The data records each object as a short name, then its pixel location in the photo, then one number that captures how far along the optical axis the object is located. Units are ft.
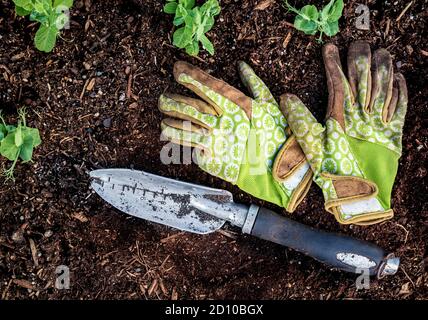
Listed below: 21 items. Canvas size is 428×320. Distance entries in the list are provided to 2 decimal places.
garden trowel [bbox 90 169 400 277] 2.11
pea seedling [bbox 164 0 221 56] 2.05
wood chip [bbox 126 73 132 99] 2.20
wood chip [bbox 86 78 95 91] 2.19
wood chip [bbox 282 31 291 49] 2.22
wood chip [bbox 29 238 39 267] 2.20
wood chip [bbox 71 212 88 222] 2.21
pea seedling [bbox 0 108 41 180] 2.02
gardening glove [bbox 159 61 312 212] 2.10
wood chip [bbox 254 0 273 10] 2.20
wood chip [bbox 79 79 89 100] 2.19
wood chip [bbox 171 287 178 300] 2.24
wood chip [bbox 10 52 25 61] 2.17
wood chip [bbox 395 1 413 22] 2.22
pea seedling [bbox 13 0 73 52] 2.02
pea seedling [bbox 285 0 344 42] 2.11
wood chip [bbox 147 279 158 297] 2.24
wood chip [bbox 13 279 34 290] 2.20
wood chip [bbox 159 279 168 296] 2.24
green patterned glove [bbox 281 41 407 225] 2.10
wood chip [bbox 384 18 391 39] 2.22
